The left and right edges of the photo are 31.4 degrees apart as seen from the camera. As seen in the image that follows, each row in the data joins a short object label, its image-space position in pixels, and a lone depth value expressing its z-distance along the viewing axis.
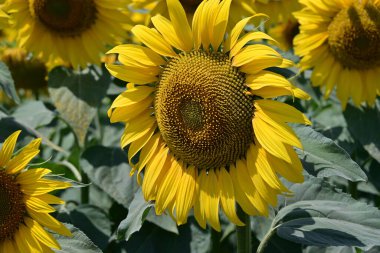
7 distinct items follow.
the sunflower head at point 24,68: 3.40
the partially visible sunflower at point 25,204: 1.85
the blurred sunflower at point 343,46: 2.51
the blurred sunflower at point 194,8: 2.72
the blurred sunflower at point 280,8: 3.32
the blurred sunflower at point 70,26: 2.79
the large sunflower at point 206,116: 1.61
